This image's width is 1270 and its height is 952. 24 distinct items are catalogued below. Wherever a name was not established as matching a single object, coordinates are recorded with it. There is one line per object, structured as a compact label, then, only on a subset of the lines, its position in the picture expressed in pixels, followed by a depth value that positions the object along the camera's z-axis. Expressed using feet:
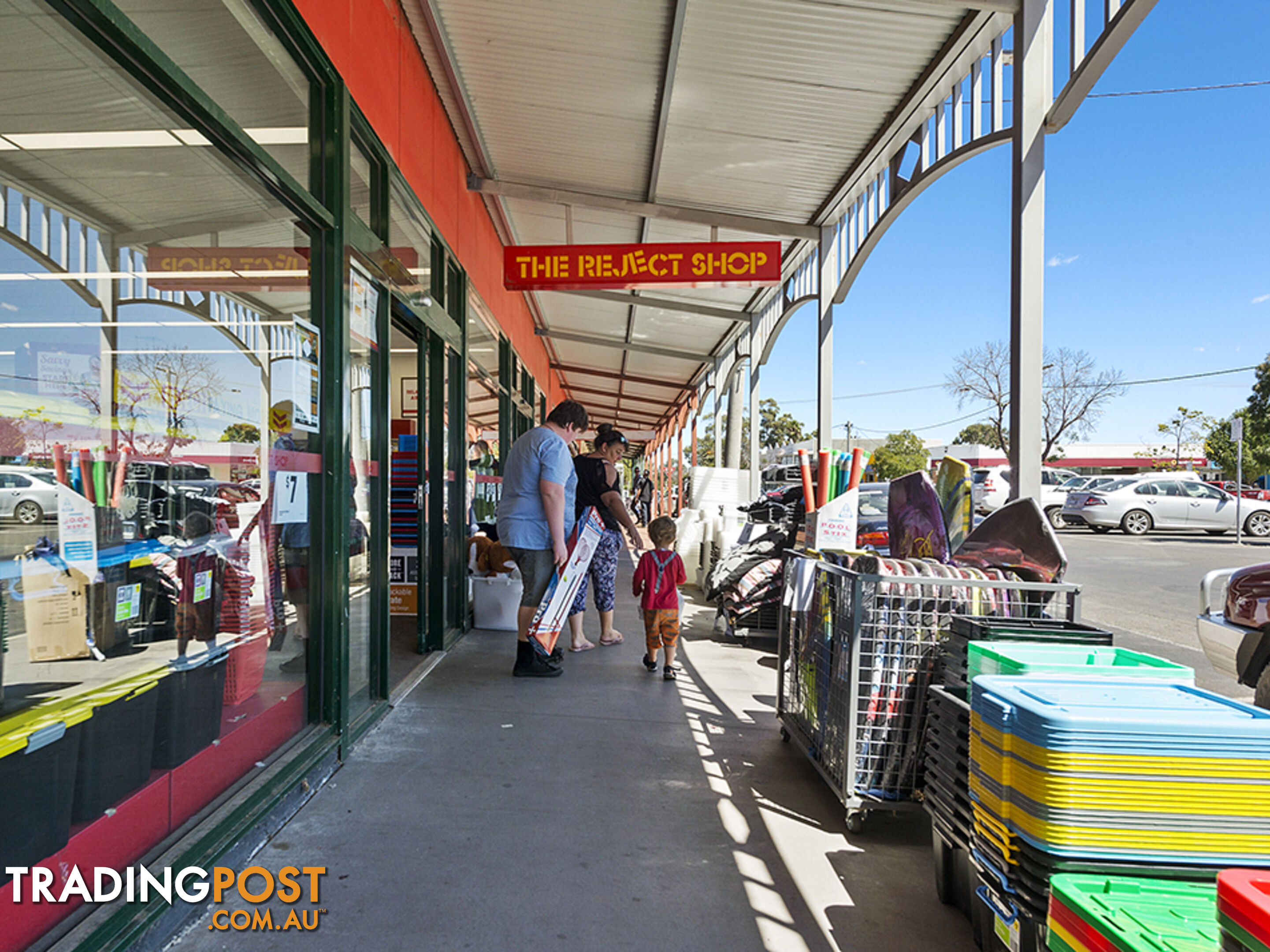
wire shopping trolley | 10.11
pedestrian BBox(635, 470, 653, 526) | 51.73
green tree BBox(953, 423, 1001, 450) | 223.71
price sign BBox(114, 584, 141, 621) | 7.93
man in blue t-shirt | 16.90
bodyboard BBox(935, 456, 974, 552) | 13.00
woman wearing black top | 20.35
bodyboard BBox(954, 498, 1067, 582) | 10.92
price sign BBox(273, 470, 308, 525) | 10.62
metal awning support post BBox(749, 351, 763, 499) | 44.42
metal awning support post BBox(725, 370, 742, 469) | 48.39
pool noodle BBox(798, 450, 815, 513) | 19.08
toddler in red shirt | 17.35
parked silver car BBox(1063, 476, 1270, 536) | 64.23
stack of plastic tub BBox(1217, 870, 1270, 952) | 4.11
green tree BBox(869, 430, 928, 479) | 168.14
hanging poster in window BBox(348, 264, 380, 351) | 12.91
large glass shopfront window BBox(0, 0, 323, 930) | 6.53
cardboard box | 6.67
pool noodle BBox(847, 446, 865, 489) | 17.92
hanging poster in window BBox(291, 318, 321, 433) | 11.06
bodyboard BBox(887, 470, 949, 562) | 12.16
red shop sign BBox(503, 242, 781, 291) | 22.70
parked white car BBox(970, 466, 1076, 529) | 65.98
